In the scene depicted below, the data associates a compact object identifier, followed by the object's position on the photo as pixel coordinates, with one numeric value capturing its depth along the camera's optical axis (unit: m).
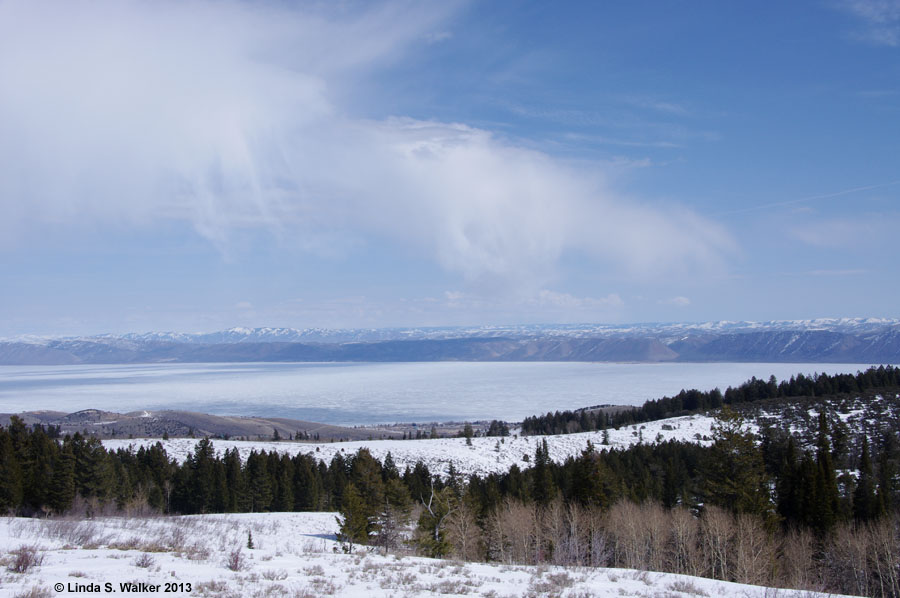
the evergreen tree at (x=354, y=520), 34.59
